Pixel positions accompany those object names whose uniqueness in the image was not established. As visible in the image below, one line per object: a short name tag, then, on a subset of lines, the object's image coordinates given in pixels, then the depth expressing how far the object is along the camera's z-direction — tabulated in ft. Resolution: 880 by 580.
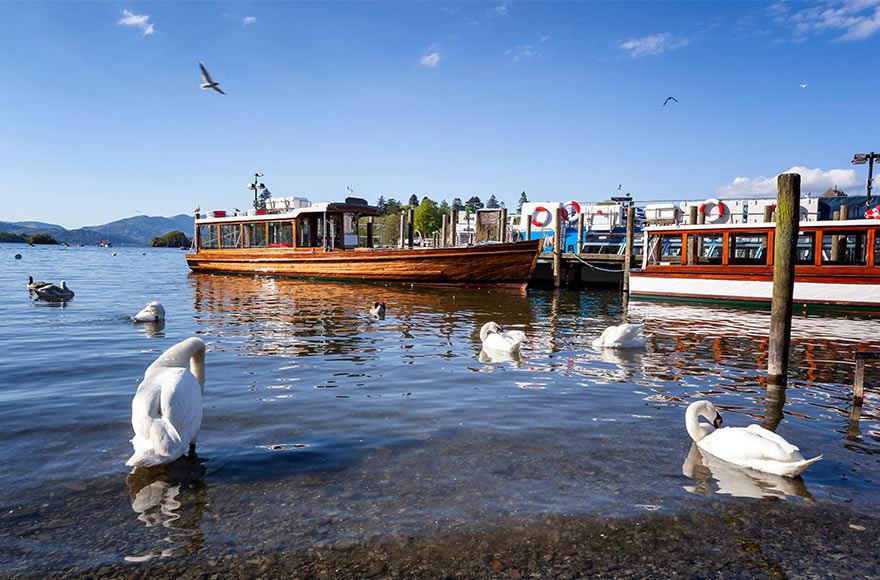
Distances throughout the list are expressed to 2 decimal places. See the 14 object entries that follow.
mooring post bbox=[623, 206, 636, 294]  83.30
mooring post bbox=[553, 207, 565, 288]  90.63
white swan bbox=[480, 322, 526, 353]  34.55
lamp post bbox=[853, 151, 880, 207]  108.78
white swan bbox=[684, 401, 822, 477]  15.70
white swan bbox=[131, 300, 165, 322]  46.73
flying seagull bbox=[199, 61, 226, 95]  37.70
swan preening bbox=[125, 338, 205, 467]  14.60
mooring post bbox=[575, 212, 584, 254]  102.41
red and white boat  60.80
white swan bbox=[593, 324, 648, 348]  36.50
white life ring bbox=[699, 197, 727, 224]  97.78
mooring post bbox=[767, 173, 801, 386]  27.96
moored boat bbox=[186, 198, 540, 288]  81.61
